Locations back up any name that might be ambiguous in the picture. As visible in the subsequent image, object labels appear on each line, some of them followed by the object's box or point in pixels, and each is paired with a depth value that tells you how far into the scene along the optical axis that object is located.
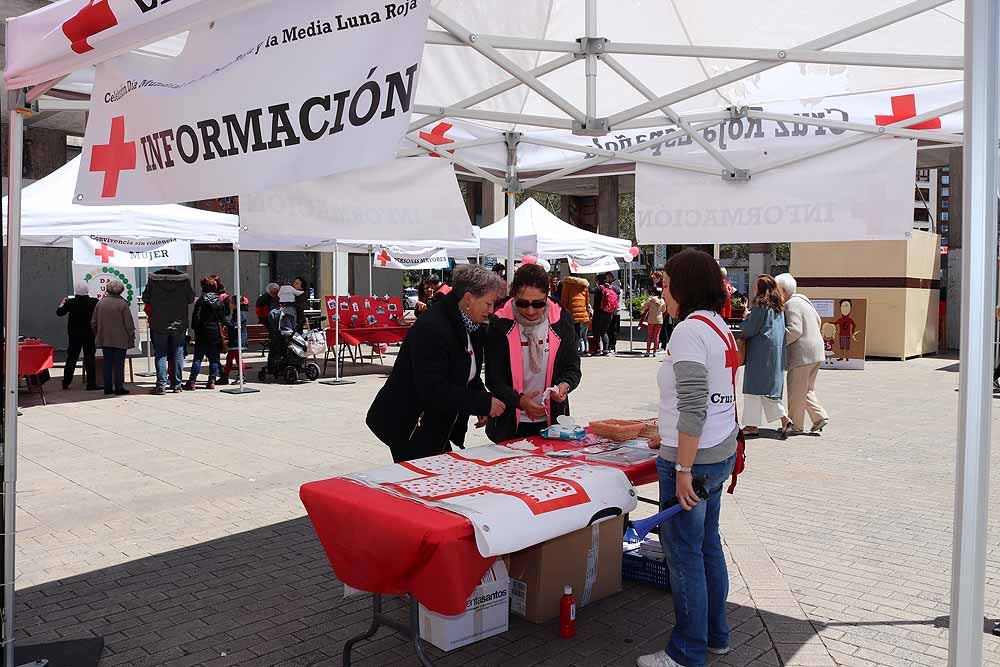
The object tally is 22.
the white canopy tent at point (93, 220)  10.01
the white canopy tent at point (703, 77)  2.29
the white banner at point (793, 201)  6.05
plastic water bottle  4.07
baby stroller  13.78
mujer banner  12.02
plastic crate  4.68
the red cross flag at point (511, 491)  3.21
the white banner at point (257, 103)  2.49
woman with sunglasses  4.64
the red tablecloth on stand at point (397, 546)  3.08
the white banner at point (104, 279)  13.30
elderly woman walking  9.20
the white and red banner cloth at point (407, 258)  17.88
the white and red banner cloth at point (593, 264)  19.27
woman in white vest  3.44
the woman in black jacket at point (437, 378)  4.24
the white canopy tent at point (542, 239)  17.72
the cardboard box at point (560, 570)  4.06
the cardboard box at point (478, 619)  3.77
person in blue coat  8.89
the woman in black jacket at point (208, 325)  13.14
